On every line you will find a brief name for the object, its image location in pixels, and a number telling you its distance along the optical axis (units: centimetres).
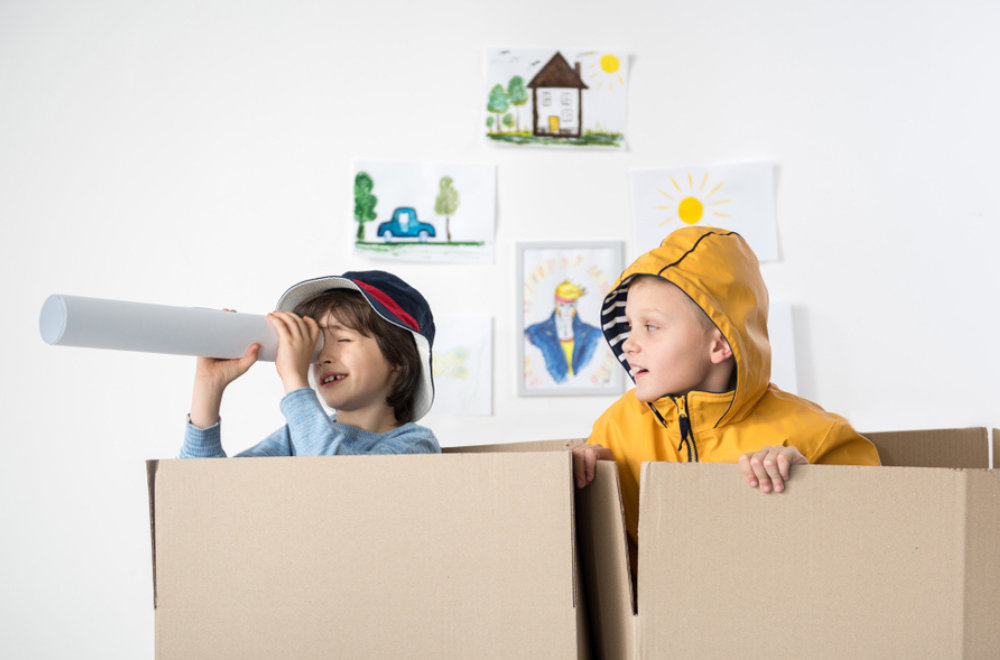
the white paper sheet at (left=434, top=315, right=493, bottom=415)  167
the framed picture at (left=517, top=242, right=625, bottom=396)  168
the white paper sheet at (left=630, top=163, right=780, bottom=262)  170
